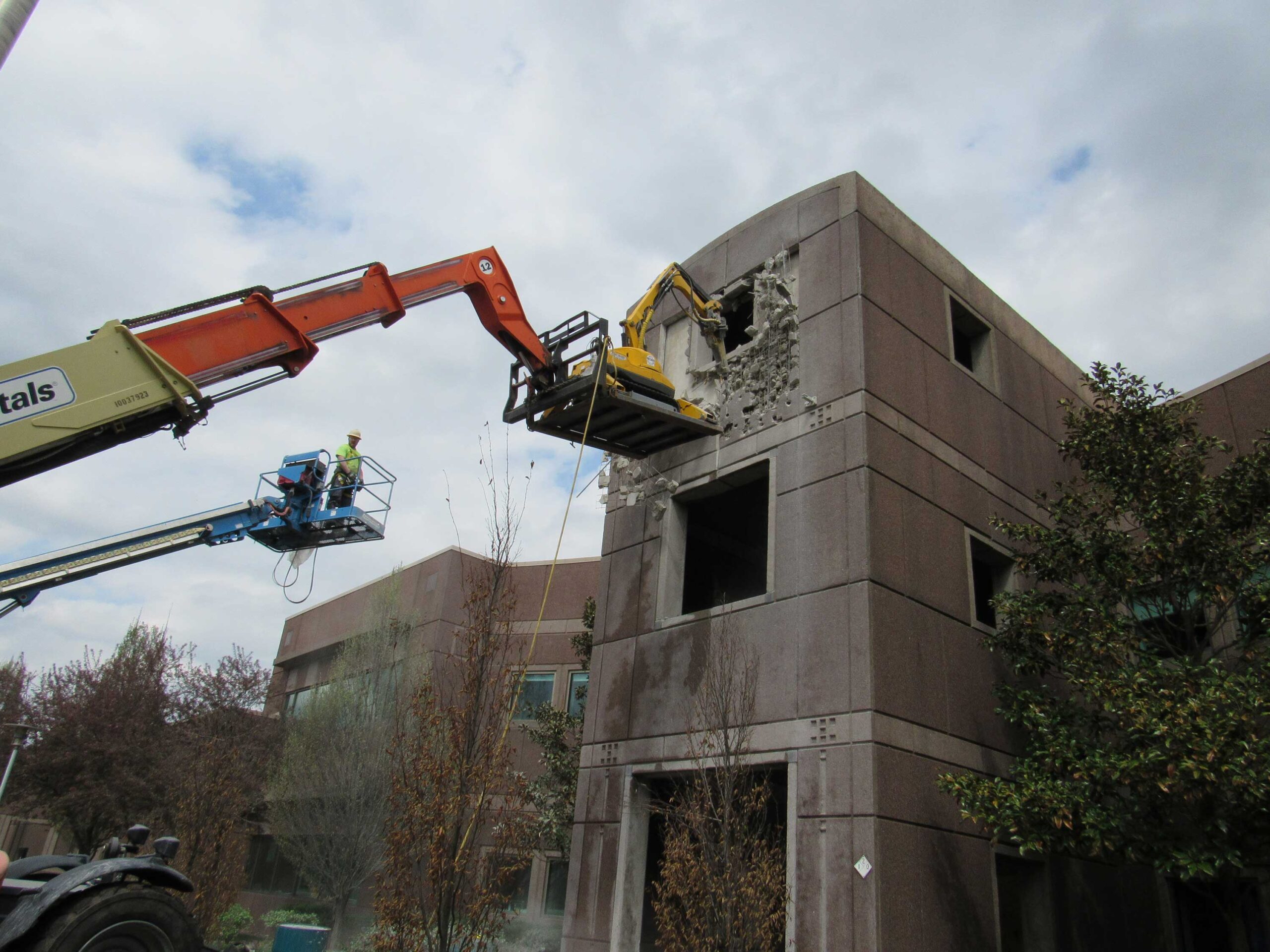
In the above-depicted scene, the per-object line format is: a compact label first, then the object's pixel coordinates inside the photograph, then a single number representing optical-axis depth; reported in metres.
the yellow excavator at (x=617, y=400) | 13.76
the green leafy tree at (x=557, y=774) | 20.50
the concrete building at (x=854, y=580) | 11.97
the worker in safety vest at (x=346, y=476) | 16.55
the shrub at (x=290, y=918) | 33.19
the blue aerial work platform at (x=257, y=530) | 11.72
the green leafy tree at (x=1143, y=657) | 10.08
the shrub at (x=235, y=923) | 27.48
